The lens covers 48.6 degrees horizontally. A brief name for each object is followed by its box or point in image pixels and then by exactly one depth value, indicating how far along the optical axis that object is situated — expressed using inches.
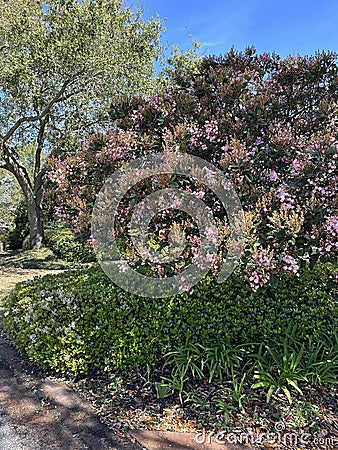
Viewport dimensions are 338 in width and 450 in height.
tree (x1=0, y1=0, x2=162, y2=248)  305.6
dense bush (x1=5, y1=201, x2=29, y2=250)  507.5
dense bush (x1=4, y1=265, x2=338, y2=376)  110.0
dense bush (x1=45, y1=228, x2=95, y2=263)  379.9
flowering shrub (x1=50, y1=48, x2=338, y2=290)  96.8
